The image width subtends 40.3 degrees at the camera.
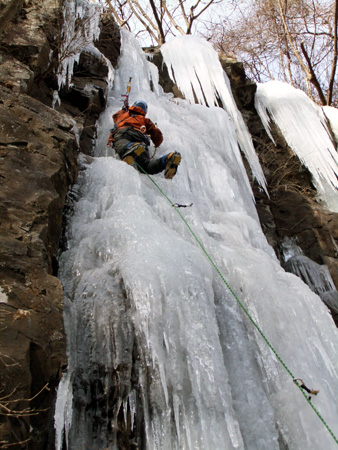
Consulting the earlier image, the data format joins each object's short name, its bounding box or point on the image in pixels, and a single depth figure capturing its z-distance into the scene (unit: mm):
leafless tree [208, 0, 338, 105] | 10562
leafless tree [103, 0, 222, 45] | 11398
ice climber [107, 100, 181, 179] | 4500
